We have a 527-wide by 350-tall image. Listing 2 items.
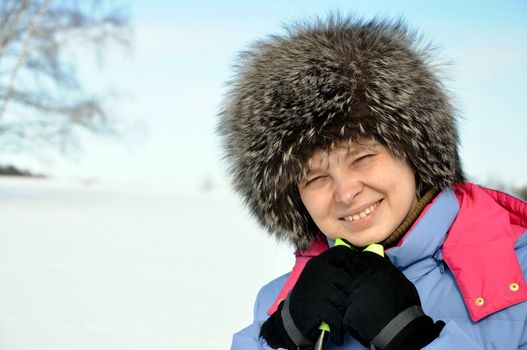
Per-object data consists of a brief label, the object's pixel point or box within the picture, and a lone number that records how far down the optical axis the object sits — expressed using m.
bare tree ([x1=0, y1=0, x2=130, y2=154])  10.65
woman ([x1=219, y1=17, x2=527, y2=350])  1.19
